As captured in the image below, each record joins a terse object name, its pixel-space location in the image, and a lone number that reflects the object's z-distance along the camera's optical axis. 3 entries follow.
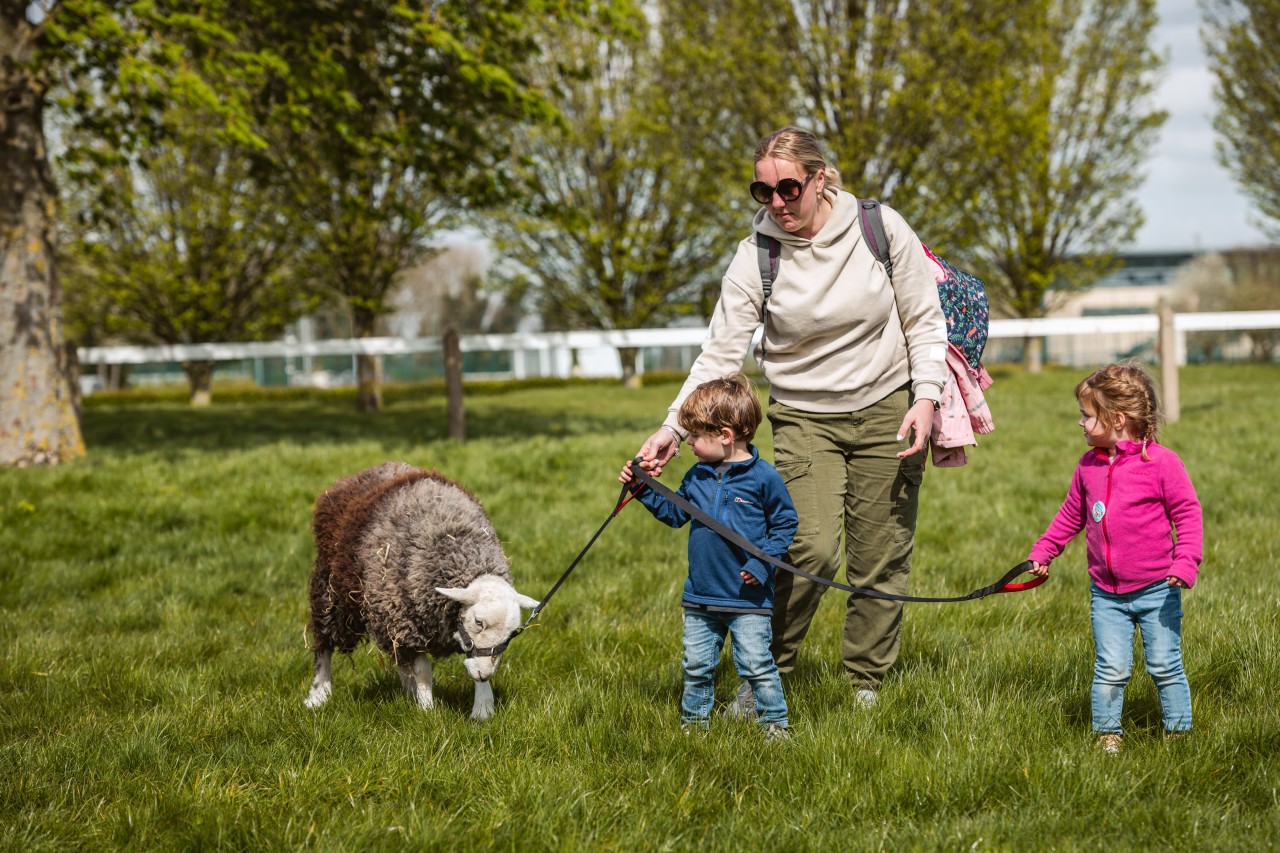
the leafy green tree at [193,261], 26.55
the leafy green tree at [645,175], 26.88
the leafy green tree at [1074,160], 28.50
